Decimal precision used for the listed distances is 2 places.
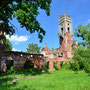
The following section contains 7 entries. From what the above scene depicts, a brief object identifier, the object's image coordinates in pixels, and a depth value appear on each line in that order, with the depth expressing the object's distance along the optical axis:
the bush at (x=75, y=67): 16.92
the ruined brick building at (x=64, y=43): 32.18
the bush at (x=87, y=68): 14.24
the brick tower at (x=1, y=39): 17.72
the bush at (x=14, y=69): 16.31
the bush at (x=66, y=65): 26.41
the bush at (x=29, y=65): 20.36
